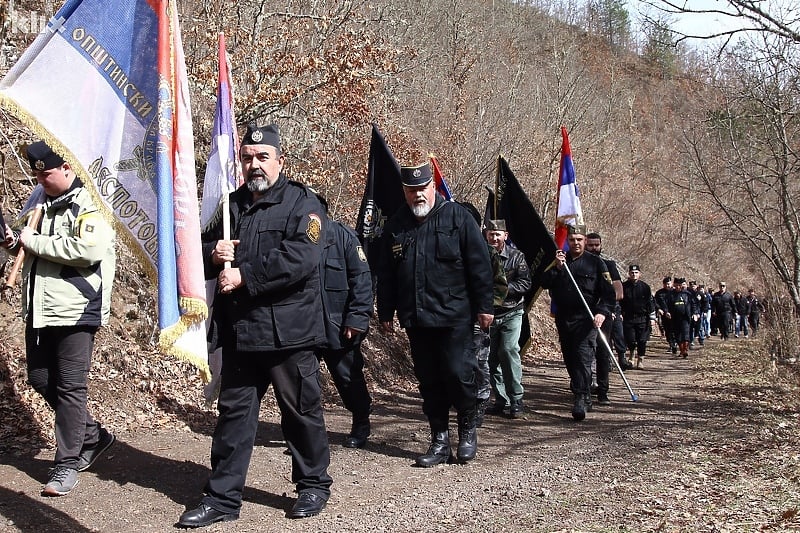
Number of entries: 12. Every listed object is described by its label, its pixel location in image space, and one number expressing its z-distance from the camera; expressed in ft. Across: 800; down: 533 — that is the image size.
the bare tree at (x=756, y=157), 46.62
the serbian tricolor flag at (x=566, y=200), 32.50
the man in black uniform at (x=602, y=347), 33.65
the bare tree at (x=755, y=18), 26.14
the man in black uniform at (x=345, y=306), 21.62
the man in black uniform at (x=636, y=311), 52.19
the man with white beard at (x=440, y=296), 20.93
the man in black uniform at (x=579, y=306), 29.17
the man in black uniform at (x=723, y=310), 90.47
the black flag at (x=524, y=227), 30.81
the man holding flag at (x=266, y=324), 15.84
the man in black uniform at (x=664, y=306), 66.58
